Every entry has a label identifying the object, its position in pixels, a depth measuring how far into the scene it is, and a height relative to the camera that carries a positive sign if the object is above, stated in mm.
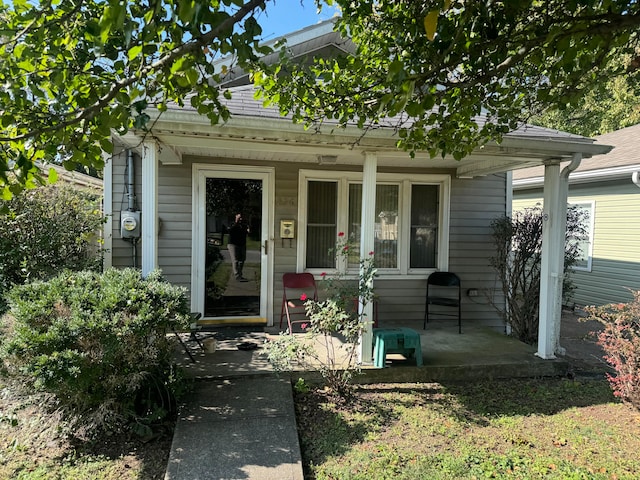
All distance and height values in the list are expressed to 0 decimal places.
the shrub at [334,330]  3434 -997
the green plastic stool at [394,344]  3930 -1175
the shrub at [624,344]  3434 -1002
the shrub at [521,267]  5285 -473
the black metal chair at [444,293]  5523 -952
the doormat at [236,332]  4945 -1427
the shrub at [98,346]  2512 -855
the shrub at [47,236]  4281 -174
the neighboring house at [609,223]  7496 +266
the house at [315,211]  4395 +252
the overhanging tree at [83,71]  1676 +753
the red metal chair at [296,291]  5297 -902
